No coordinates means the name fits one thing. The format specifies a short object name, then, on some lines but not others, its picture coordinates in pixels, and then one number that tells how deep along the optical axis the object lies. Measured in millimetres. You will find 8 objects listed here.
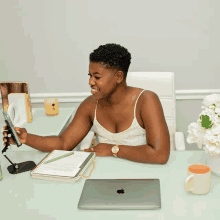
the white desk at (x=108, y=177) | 809
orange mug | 866
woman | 1198
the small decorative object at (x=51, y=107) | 1897
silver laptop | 830
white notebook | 1006
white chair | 1720
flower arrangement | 917
